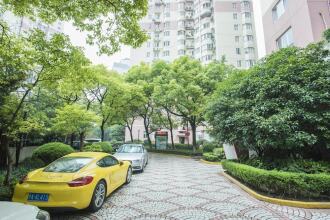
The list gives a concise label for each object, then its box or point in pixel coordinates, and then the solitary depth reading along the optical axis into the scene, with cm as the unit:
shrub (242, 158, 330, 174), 709
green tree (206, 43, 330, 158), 747
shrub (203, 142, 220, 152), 2534
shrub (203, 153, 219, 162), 1688
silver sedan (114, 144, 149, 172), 1100
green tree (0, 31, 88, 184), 692
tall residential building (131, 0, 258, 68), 4209
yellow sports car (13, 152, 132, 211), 453
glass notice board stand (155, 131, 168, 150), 2785
